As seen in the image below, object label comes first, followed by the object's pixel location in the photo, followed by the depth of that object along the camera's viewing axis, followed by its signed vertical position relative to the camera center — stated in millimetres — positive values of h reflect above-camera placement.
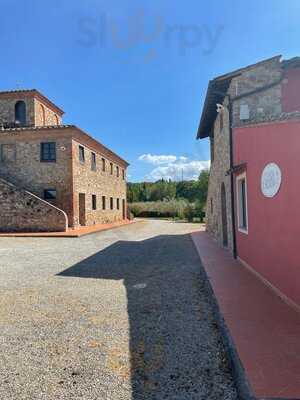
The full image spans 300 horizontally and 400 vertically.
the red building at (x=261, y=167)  5309 +734
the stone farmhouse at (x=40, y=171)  19688 +2291
